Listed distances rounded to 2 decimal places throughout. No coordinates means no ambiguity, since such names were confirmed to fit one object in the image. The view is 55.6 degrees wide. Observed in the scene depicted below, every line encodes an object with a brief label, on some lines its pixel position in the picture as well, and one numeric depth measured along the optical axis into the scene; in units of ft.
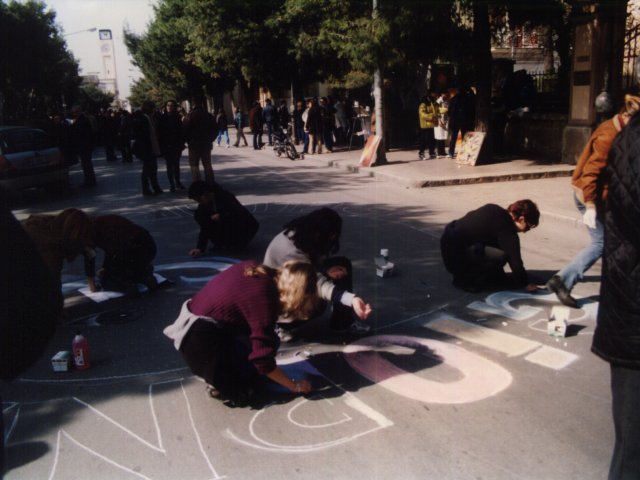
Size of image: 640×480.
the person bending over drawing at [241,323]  11.51
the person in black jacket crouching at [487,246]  17.67
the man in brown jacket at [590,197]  15.74
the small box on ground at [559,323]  15.25
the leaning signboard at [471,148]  45.06
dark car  40.83
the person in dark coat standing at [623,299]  7.01
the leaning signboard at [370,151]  49.42
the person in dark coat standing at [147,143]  38.60
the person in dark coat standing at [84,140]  46.91
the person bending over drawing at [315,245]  14.11
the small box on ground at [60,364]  14.55
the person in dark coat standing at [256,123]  71.15
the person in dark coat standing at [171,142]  41.27
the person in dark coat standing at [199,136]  39.93
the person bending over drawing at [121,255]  19.31
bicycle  60.34
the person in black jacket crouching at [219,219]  24.18
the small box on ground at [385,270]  20.65
